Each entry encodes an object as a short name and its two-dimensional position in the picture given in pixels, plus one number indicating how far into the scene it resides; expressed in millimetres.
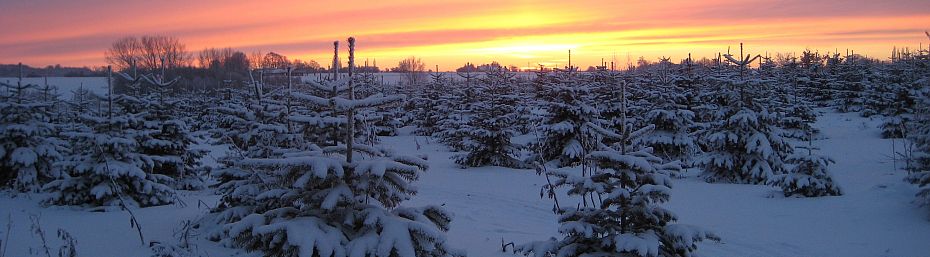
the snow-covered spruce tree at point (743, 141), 13969
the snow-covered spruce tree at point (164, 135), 12039
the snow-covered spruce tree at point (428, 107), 32281
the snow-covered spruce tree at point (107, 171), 10586
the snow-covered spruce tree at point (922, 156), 9594
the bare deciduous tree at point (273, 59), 58531
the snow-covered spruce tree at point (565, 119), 17641
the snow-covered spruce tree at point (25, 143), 12516
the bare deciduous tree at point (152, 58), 64062
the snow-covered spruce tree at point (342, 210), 4059
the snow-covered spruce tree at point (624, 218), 4512
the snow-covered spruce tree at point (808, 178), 11875
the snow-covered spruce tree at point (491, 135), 17922
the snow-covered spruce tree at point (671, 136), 17172
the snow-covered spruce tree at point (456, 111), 21030
